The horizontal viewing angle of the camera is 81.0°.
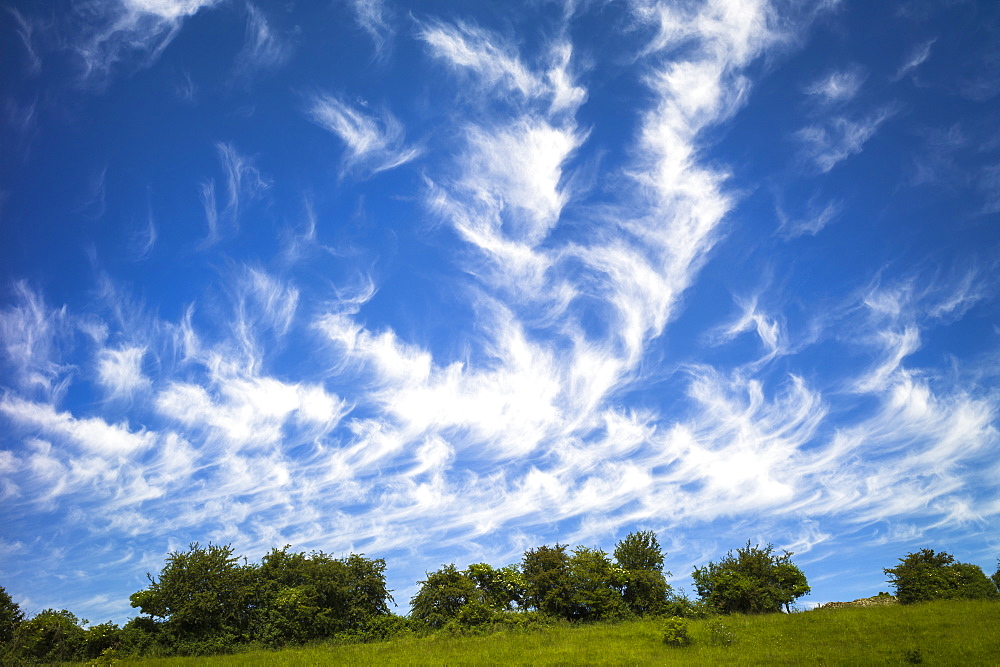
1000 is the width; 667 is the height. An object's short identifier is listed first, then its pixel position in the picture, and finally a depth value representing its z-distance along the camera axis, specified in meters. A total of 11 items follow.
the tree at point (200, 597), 43.09
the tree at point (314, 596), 44.16
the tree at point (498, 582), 50.91
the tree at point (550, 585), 50.19
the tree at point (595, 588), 48.41
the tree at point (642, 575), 49.21
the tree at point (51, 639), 41.56
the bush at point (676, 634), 34.91
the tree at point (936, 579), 46.78
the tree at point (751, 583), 48.95
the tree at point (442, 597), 47.59
